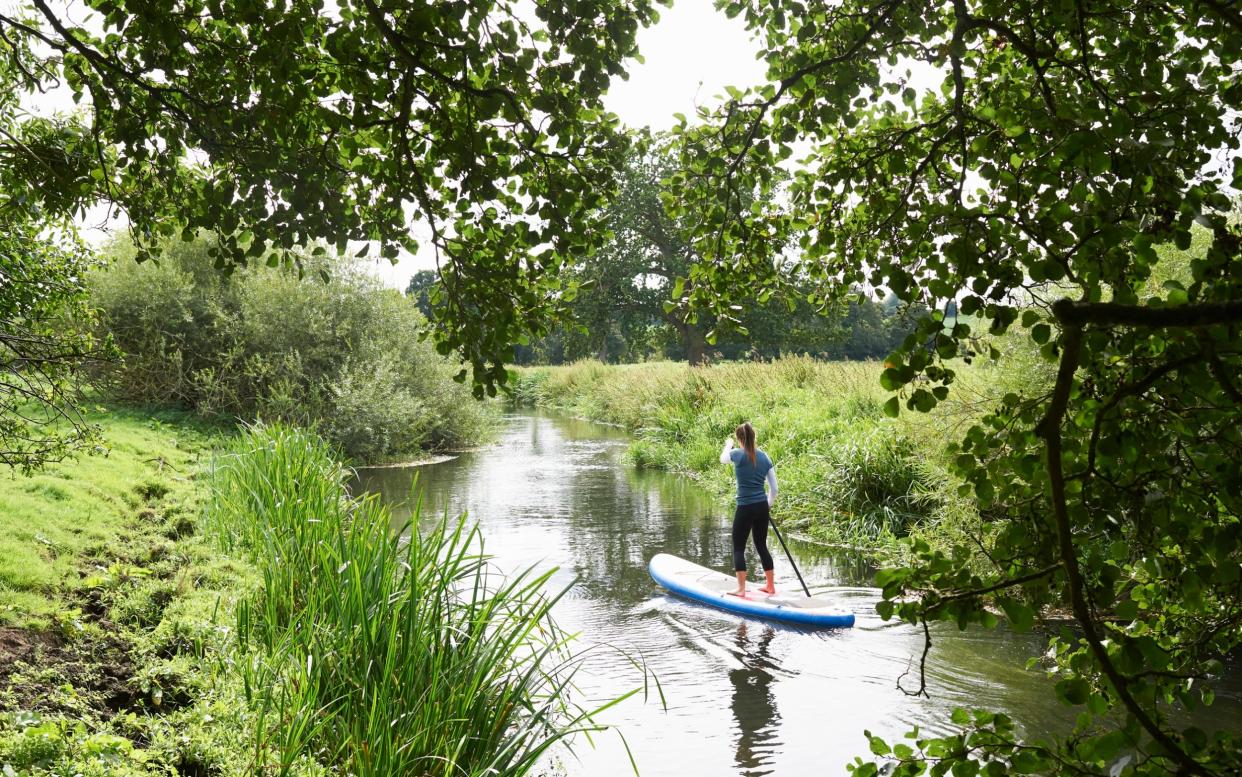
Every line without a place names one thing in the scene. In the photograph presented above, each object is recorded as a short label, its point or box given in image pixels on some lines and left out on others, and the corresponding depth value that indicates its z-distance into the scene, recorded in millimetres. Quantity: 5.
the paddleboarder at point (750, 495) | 9496
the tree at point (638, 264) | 38625
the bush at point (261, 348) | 19156
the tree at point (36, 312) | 5301
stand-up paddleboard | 8562
